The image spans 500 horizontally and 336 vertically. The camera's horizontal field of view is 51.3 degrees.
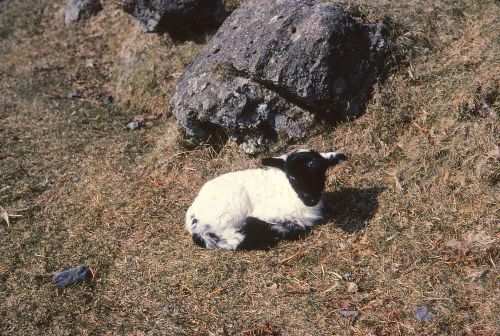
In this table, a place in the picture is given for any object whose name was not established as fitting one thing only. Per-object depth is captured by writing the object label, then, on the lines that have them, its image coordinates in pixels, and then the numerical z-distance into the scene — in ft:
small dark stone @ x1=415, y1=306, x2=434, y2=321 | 13.78
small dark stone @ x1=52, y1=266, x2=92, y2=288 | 16.15
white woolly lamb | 16.58
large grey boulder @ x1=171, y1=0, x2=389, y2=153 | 19.52
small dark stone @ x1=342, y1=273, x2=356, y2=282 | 15.39
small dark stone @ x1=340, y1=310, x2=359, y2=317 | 14.26
